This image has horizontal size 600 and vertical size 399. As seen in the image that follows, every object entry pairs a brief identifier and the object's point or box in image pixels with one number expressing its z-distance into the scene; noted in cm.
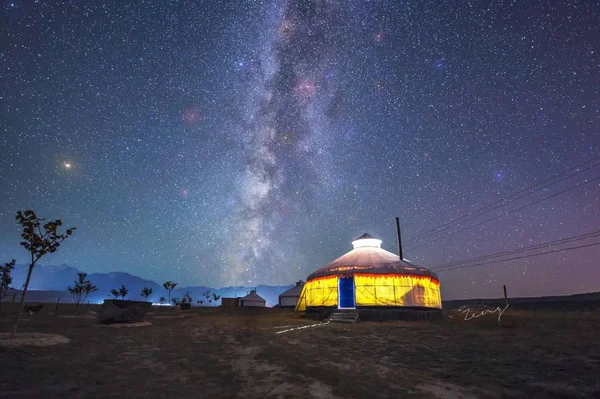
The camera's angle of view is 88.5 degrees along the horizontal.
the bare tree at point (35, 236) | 1026
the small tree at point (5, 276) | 2709
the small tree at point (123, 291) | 4278
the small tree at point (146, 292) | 5216
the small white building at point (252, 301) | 5253
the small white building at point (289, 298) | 4781
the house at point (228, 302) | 5306
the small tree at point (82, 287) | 3122
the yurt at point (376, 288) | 1966
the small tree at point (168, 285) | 5424
